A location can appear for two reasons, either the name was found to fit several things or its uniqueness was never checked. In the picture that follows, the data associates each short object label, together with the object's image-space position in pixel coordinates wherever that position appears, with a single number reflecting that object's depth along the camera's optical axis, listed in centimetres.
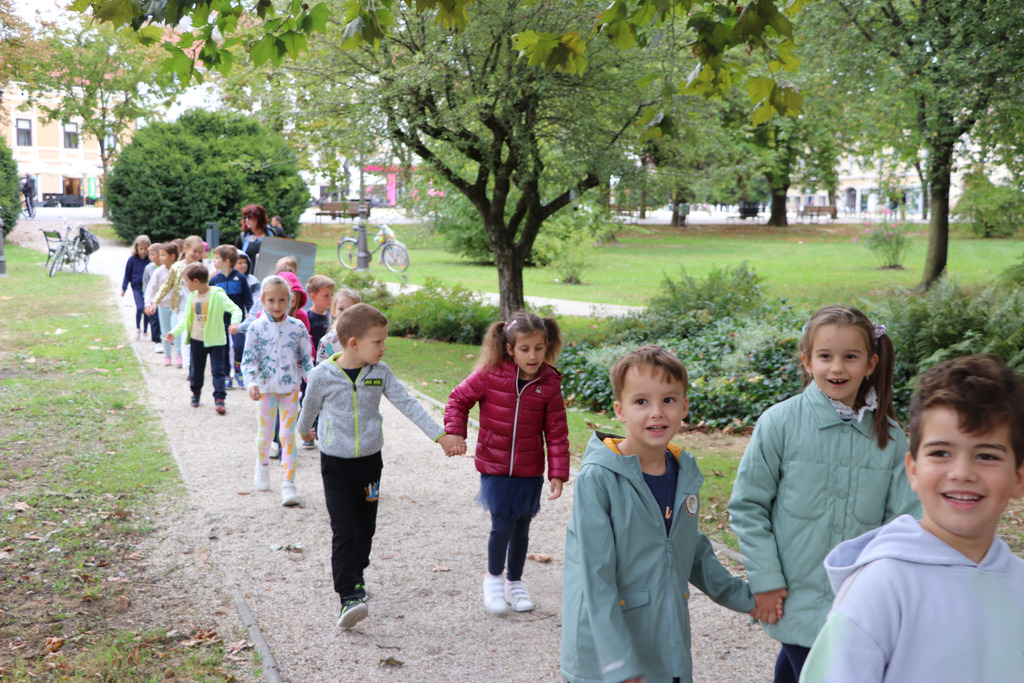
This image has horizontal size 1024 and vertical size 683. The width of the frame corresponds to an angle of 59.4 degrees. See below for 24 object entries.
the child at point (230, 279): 1024
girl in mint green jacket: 283
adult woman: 1150
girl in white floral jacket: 687
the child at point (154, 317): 1324
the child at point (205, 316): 959
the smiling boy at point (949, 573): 162
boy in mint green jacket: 267
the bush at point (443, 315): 1588
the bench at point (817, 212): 5831
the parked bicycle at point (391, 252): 2828
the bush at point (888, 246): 2817
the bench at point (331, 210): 4594
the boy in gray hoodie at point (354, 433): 466
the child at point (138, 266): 1462
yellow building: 6166
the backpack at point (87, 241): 2503
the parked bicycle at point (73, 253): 2498
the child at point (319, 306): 828
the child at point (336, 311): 693
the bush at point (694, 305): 1308
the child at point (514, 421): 470
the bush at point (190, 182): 3272
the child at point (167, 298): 1168
